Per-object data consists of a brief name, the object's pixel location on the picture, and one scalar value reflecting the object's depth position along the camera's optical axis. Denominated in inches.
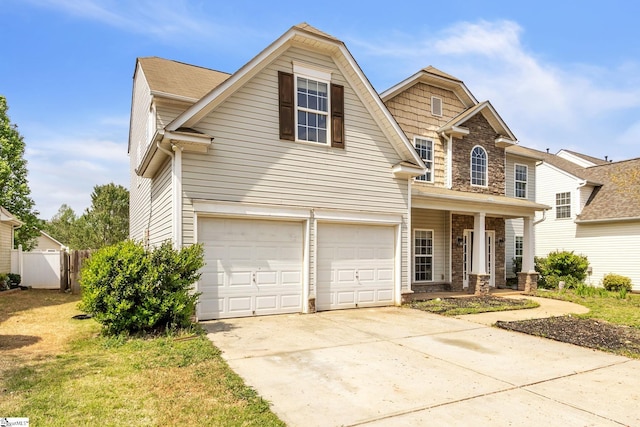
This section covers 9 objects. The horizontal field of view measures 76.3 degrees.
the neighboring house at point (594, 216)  745.6
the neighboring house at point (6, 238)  723.4
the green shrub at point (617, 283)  730.8
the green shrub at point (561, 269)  762.2
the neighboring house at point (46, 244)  1726.7
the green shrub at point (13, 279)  694.5
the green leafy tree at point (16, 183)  957.8
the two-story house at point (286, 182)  364.5
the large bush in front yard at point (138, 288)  290.4
